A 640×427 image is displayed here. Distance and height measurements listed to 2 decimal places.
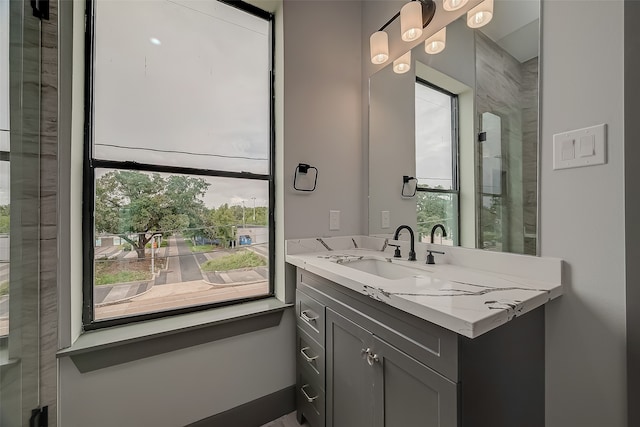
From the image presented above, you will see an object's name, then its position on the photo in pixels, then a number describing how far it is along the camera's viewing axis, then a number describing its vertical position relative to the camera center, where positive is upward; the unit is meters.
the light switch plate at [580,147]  0.78 +0.22
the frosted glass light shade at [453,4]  1.15 +0.96
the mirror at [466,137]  0.98 +0.38
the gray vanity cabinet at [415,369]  0.67 -0.50
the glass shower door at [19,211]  0.72 +0.01
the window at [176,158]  1.19 +0.29
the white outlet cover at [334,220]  1.68 -0.04
